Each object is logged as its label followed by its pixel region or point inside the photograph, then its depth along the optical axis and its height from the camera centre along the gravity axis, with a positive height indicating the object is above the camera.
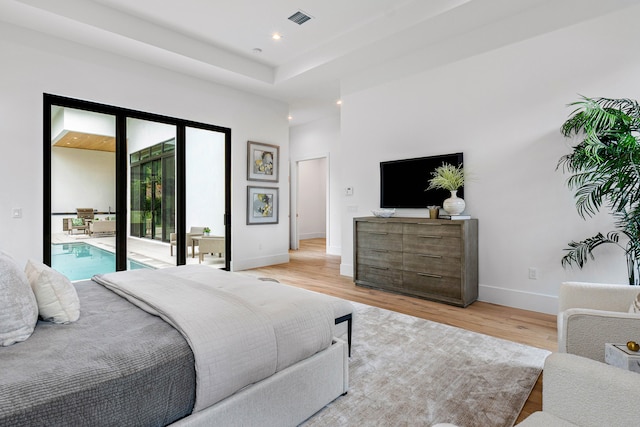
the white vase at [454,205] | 3.80 +0.06
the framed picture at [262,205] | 5.82 +0.10
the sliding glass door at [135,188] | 3.95 +0.32
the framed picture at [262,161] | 5.78 +0.91
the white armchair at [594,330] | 1.49 -0.57
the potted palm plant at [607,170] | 2.58 +0.34
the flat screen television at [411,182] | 4.17 +0.39
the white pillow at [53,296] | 1.47 -0.40
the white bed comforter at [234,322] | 1.30 -0.53
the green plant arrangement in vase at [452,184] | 3.81 +0.32
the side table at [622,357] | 1.24 -0.59
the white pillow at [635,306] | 1.65 -0.50
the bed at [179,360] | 1.01 -0.56
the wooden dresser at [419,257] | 3.63 -0.58
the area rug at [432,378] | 1.73 -1.10
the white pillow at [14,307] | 1.23 -0.39
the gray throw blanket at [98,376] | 0.94 -0.54
